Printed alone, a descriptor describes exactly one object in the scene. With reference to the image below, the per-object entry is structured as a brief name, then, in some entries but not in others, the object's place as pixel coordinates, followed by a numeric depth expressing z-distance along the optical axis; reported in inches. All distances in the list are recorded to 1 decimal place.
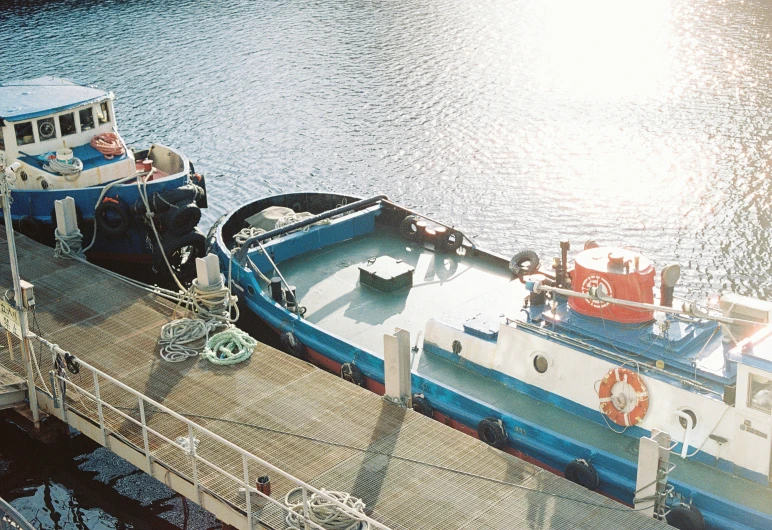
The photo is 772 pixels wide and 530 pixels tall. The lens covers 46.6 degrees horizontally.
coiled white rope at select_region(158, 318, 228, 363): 658.8
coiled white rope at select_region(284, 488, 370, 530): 469.4
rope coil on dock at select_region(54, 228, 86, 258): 827.4
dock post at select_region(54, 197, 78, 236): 819.4
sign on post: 599.8
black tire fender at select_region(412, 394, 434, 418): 620.4
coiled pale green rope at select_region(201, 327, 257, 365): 648.4
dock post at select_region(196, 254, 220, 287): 700.7
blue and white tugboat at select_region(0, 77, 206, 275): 926.4
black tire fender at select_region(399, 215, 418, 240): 836.0
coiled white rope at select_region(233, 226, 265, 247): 829.2
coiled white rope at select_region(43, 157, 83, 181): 935.0
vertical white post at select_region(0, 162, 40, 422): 559.3
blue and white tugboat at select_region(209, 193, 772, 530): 508.1
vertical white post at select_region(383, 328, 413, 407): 564.2
